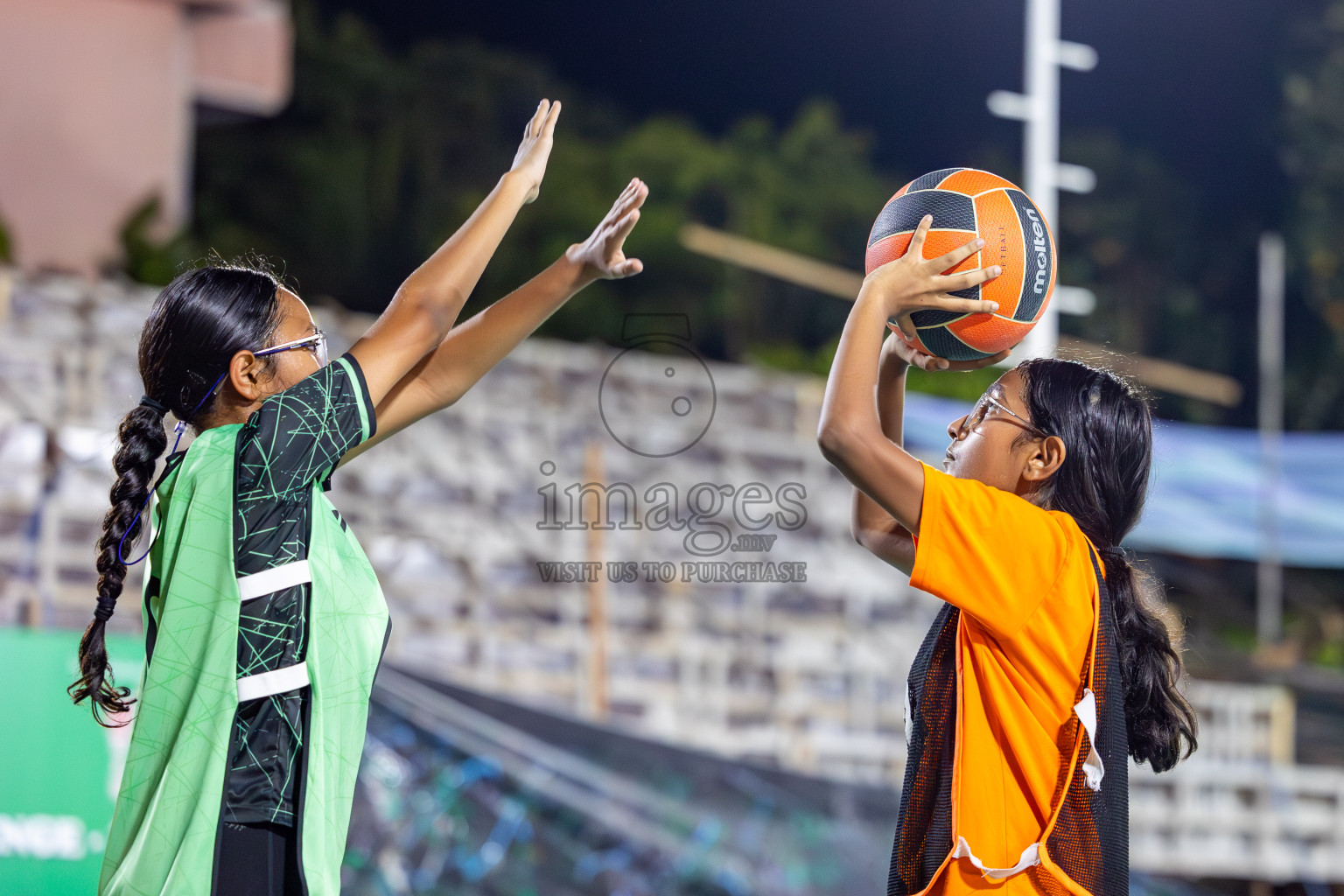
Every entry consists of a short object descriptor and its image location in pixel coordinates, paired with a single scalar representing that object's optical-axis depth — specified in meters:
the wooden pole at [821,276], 28.56
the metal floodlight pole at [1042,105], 15.50
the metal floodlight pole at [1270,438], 19.45
